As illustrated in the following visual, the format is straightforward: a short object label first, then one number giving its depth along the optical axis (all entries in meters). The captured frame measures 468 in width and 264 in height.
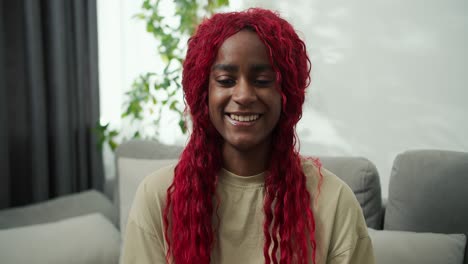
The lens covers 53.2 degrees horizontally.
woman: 0.97
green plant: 2.21
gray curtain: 1.88
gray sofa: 1.35
